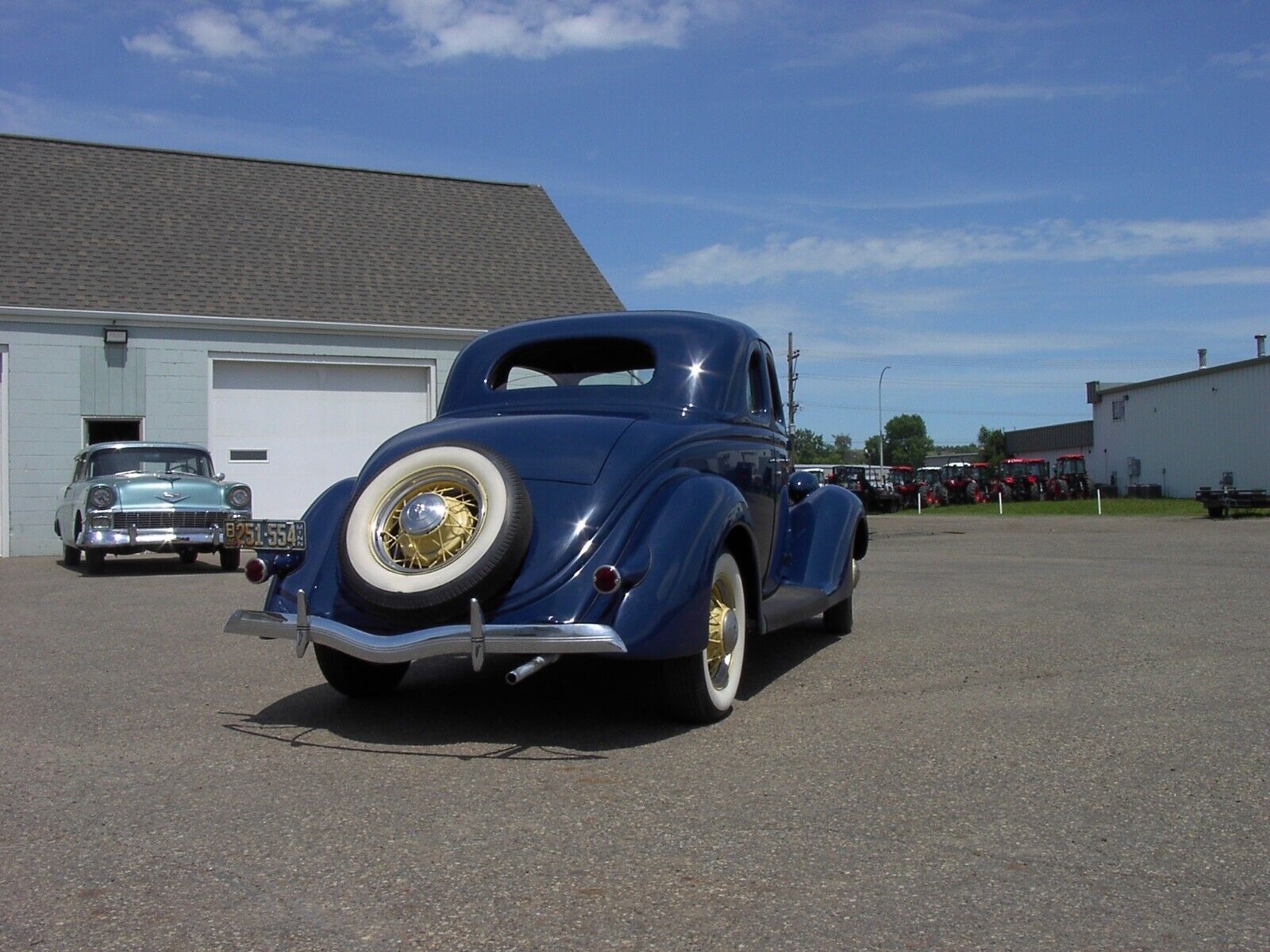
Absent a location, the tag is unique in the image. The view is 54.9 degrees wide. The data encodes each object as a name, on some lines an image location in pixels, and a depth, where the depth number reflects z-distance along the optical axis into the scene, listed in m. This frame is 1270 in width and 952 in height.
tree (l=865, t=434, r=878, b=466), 133.12
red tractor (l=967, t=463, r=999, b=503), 44.56
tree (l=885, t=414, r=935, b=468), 132.75
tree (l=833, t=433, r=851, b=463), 141.75
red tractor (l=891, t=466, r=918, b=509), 43.03
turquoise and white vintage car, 13.84
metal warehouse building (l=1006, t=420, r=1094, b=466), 68.19
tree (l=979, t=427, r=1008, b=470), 106.22
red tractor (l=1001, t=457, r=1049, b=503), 46.25
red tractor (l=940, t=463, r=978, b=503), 44.78
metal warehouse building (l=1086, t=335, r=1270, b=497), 42.84
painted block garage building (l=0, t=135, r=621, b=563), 18.48
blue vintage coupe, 4.69
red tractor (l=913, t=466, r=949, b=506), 44.78
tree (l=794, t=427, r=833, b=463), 135.73
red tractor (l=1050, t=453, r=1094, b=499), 46.09
